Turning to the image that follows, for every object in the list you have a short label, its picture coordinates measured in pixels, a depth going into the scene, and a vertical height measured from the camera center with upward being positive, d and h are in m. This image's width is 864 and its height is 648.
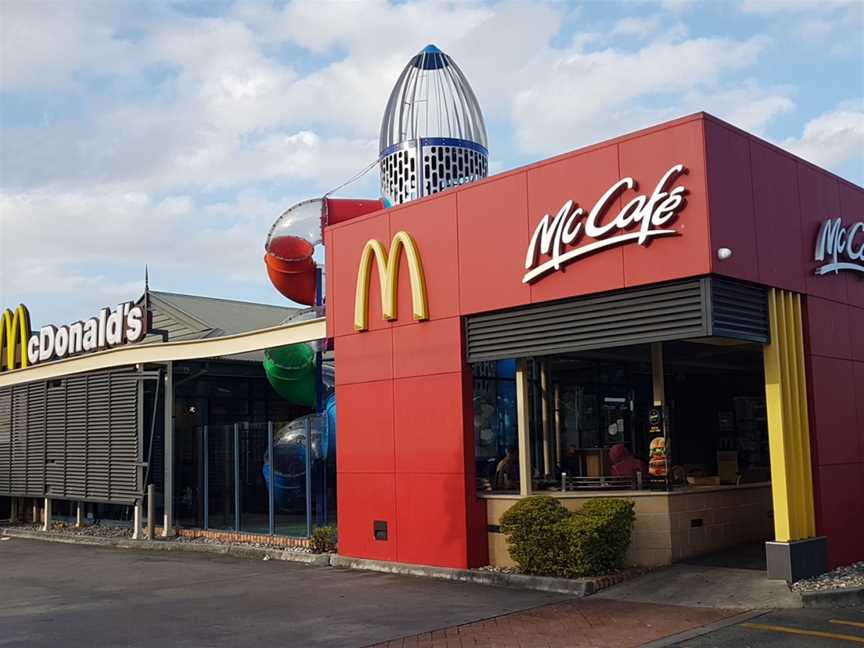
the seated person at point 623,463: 14.68 -0.56
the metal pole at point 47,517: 23.56 -1.79
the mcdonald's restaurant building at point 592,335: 11.73 +1.33
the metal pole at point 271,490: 17.73 -0.97
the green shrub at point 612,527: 12.49 -1.31
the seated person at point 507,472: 15.02 -0.65
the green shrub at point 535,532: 12.66 -1.37
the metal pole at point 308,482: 16.80 -0.79
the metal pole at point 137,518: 20.27 -1.62
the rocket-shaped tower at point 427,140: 18.44 +5.73
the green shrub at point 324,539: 16.36 -1.76
